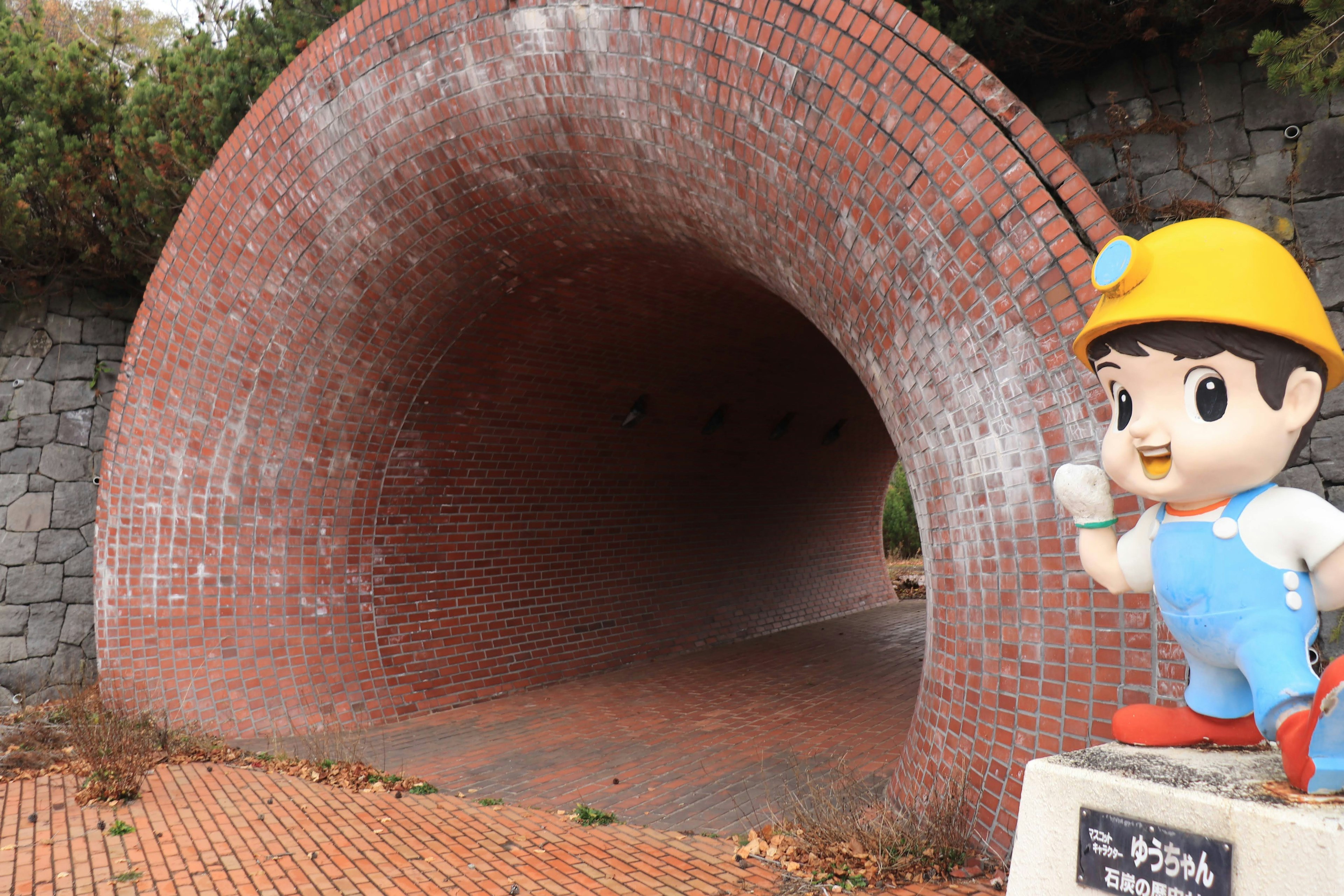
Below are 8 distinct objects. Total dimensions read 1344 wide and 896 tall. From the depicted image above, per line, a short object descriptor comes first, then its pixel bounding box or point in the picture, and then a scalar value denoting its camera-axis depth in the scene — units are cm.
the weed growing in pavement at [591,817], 532
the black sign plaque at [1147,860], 240
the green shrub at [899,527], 2112
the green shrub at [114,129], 909
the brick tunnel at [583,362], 438
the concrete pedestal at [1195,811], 224
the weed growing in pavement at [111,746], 595
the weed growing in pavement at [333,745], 658
